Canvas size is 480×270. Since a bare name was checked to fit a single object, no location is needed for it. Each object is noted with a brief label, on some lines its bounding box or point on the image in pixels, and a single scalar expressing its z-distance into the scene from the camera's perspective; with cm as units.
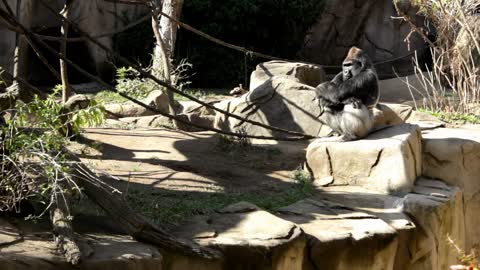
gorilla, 1352
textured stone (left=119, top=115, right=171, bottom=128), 1762
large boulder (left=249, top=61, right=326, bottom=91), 1882
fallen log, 893
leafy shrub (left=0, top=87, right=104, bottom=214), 883
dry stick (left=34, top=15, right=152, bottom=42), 1141
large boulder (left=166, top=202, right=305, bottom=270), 932
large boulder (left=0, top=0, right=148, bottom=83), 2546
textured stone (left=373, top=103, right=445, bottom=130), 1600
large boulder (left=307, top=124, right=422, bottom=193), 1280
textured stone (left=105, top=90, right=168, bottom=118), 1879
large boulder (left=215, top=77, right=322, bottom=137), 1658
